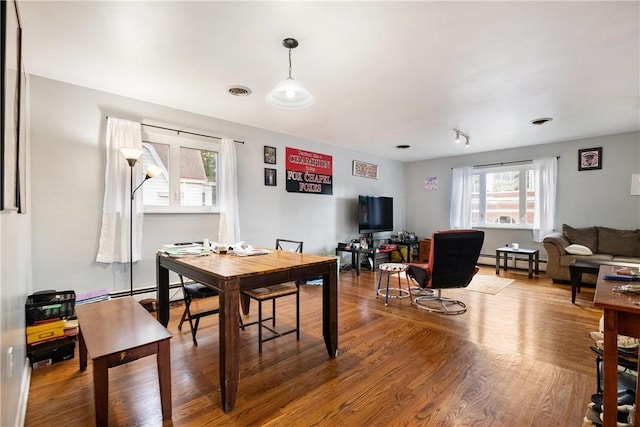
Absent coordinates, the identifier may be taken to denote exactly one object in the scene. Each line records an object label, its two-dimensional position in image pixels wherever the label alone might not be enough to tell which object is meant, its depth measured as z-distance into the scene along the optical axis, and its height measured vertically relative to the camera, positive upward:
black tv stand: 5.34 -0.88
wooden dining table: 1.68 -0.46
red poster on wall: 4.96 +0.67
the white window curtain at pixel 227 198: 4.01 +0.15
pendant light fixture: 1.97 +0.79
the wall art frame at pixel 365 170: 6.17 +0.86
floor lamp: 2.96 +0.39
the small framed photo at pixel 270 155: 4.59 +0.86
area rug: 4.32 -1.18
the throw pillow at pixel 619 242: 4.51 -0.52
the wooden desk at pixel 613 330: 1.30 -0.55
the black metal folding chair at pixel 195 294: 2.56 -0.76
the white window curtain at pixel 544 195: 5.41 +0.26
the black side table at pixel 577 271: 3.67 -0.78
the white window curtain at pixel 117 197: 3.10 +0.13
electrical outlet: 1.38 -0.74
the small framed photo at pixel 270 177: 4.60 +0.51
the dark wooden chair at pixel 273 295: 2.38 -0.70
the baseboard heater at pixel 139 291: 3.22 -0.93
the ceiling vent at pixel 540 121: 4.01 +1.23
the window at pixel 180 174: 3.51 +0.46
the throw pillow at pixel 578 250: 4.50 -0.63
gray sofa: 4.48 -0.60
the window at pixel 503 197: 5.84 +0.26
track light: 4.66 +1.21
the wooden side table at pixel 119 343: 1.47 -0.70
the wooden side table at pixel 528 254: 5.11 -0.84
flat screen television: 5.94 -0.10
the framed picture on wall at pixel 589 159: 5.04 +0.87
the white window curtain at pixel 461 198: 6.39 +0.24
